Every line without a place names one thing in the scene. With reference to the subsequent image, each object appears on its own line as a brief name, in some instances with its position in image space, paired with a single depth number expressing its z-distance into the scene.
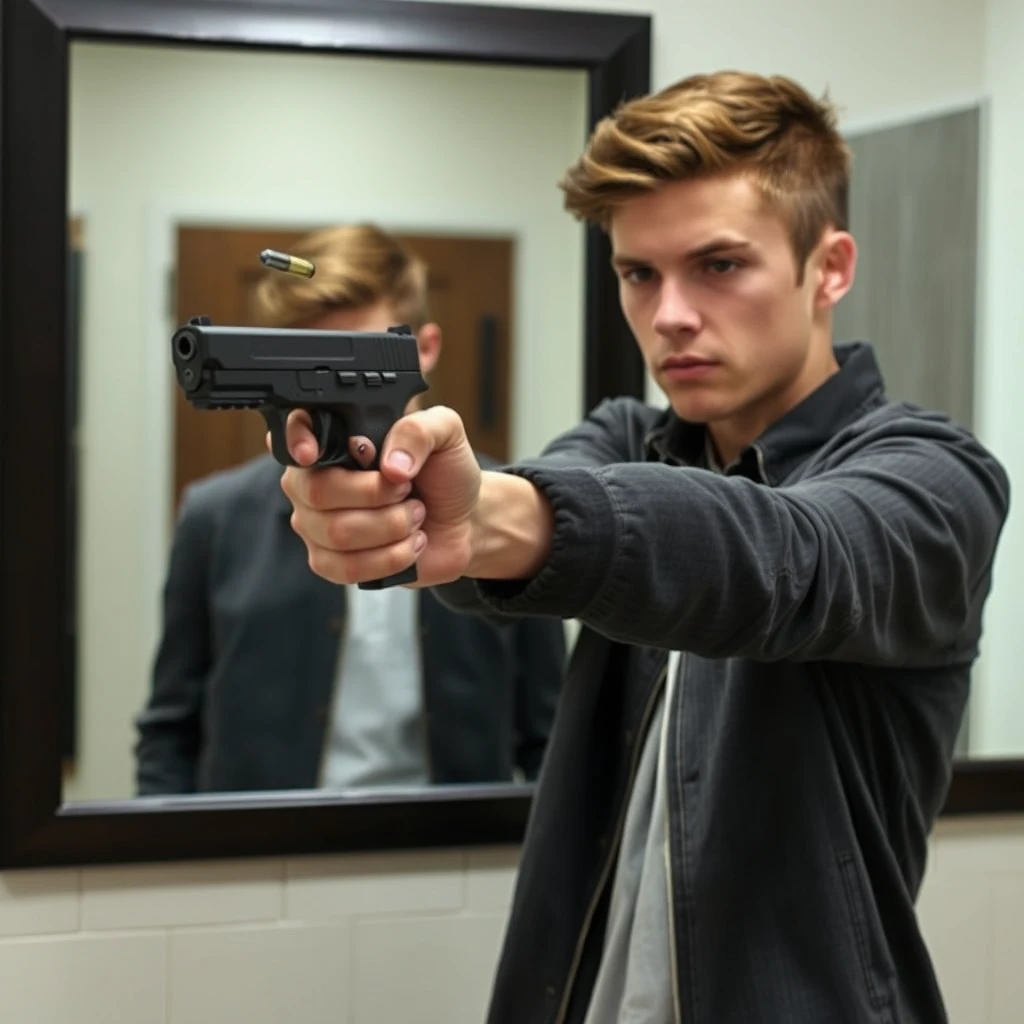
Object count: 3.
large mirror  1.27
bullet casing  0.67
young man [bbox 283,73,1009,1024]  0.70
